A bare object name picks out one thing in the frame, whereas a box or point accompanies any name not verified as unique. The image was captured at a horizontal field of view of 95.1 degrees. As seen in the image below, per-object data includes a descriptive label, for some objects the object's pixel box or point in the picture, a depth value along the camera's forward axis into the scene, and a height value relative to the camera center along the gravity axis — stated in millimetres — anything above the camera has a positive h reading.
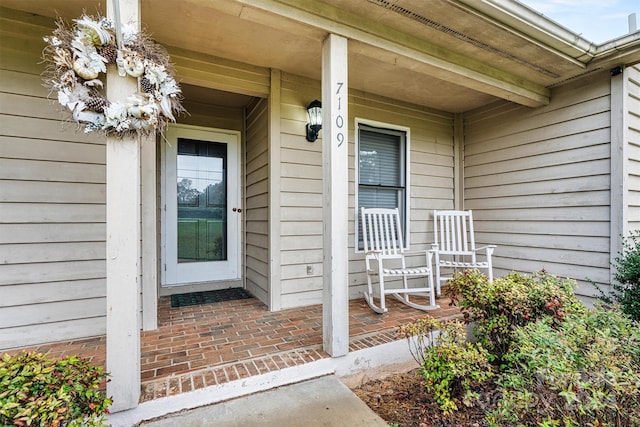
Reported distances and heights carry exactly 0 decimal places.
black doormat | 3160 -950
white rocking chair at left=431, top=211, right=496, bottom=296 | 3415 -298
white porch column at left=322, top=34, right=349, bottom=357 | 1970 +127
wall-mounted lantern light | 2951 +982
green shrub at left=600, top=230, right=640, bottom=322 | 2422 -568
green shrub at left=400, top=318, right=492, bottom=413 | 1710 -906
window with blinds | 3520 +561
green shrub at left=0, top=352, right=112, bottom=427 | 969 -651
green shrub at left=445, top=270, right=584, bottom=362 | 1973 -619
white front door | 3451 +97
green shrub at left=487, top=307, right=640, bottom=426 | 1147 -684
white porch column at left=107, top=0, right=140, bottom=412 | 1435 -227
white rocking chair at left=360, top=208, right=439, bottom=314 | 2916 -404
